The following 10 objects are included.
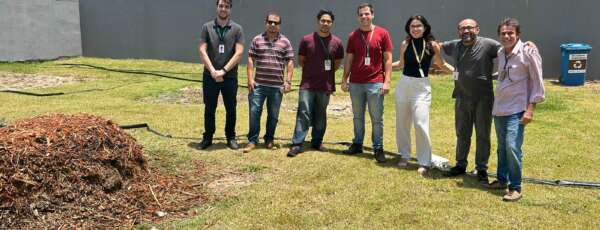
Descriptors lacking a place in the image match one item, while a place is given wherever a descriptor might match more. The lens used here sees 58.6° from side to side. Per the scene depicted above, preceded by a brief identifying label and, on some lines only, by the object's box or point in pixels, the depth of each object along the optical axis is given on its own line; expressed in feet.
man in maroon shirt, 17.97
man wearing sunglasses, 18.40
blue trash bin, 34.58
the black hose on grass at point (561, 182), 14.90
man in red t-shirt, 16.94
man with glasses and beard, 14.58
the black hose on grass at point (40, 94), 31.88
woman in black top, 15.72
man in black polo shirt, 18.24
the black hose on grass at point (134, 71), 39.66
